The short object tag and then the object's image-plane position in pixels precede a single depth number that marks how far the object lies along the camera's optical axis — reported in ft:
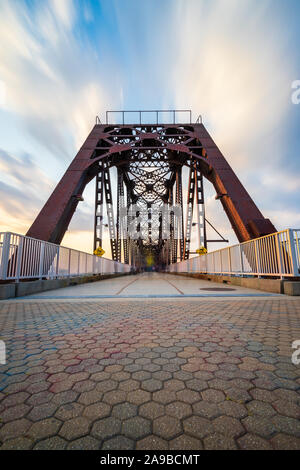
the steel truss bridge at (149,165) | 34.63
